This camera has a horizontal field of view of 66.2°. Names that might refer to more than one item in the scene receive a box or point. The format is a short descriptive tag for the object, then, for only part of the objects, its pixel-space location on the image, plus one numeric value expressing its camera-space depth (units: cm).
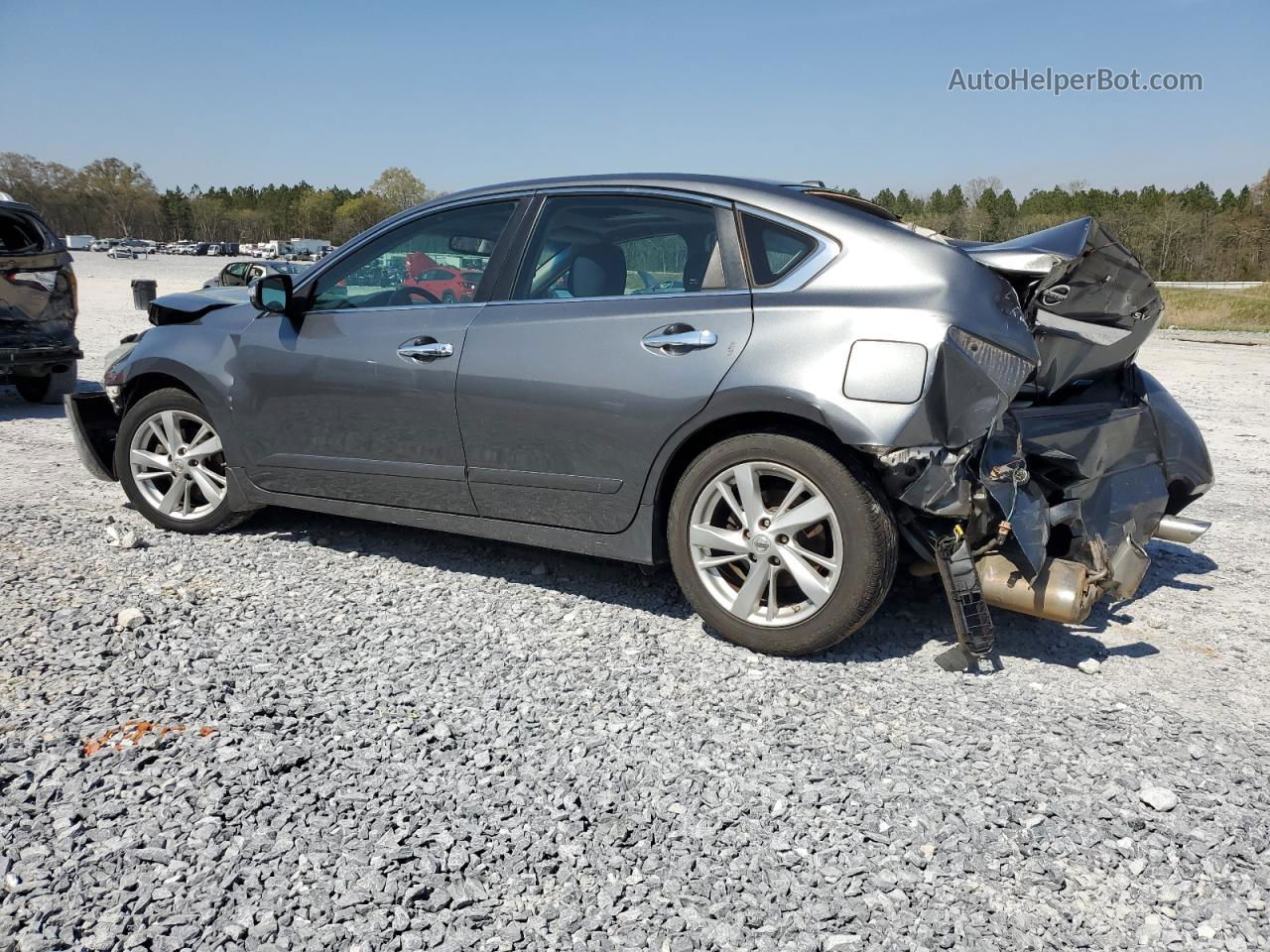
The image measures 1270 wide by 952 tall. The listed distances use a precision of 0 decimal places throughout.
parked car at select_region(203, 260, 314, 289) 2493
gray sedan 341
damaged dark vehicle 885
